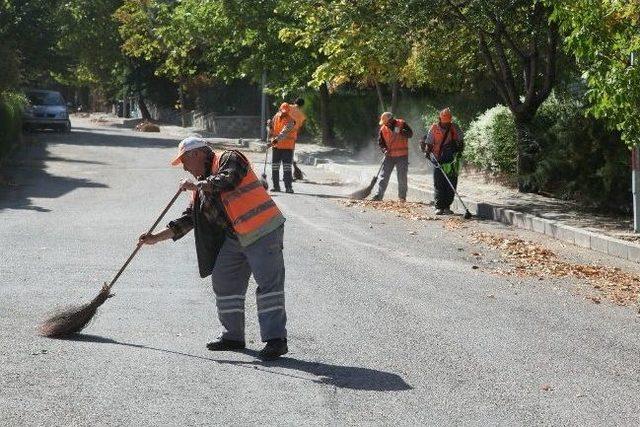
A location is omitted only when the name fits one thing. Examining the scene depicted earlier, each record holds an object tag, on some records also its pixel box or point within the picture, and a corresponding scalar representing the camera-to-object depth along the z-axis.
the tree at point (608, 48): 12.79
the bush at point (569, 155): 17.72
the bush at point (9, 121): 25.86
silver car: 43.09
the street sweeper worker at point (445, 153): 18.83
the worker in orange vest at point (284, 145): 21.39
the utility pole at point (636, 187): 15.52
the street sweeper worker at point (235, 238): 7.86
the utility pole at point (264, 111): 38.09
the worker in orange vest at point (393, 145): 20.11
